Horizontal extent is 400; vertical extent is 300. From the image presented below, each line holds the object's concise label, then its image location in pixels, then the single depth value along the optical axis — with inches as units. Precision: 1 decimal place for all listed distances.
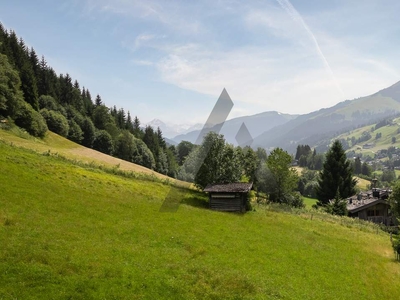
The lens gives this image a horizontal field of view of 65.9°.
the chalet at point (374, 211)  2746.1
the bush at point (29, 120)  3157.0
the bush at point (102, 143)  4965.6
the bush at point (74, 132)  4510.1
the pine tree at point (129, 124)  6681.1
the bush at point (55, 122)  4013.3
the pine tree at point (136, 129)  6625.0
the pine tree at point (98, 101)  6983.3
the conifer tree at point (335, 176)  3383.4
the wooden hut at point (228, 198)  1825.8
